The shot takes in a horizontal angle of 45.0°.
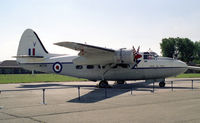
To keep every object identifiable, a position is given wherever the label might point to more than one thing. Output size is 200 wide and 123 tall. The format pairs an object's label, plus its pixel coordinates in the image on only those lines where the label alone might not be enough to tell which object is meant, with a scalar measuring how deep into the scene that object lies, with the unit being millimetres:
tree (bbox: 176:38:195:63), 97188
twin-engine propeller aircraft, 20969
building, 99625
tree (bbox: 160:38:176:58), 100000
